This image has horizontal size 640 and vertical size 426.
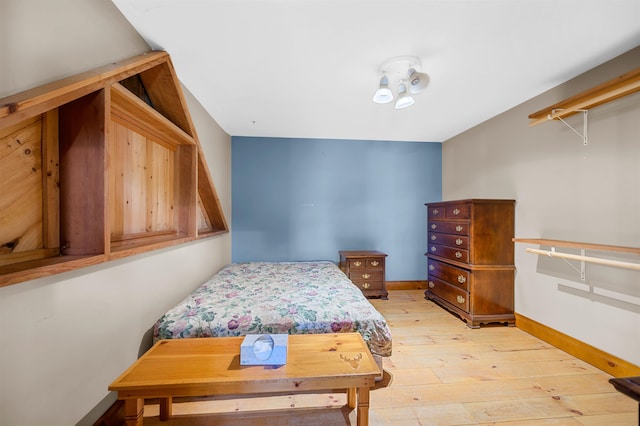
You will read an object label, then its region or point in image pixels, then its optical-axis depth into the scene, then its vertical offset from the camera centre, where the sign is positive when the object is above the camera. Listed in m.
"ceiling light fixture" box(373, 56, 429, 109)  1.68 +1.01
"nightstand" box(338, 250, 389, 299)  3.18 -0.78
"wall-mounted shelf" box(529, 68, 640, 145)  1.48 +0.81
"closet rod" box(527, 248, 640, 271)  1.45 -0.31
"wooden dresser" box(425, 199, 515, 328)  2.46 -0.50
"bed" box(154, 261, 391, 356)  1.46 -0.65
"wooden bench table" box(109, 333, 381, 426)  0.98 -0.69
